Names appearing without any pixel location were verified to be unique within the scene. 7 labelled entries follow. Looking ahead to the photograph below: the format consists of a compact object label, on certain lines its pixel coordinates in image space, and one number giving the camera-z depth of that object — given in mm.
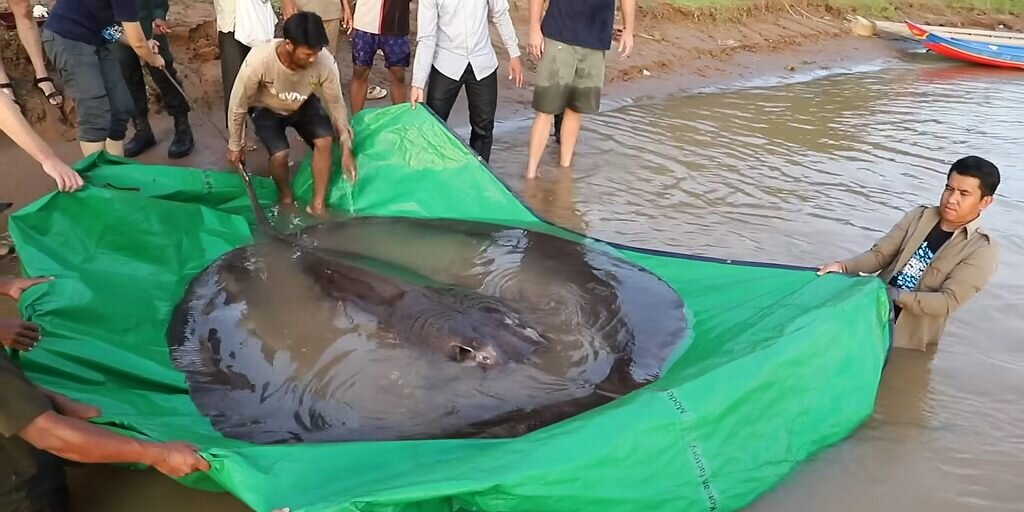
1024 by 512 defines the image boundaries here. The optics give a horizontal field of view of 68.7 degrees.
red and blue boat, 12008
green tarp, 2057
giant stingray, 2504
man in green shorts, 5512
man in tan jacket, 3236
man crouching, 4473
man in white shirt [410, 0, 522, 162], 5188
